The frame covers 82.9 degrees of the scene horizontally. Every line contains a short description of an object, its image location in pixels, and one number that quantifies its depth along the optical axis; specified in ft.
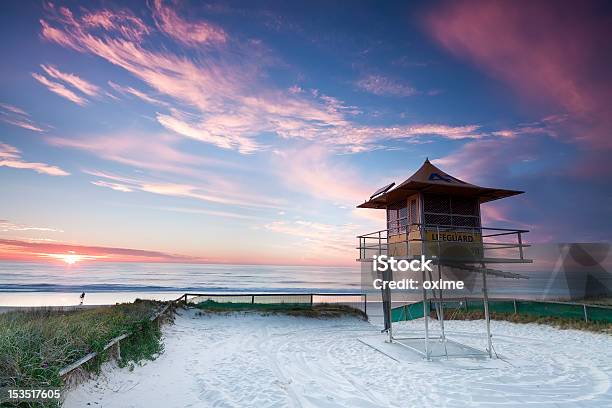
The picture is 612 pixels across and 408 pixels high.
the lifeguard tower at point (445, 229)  40.78
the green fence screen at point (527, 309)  57.04
